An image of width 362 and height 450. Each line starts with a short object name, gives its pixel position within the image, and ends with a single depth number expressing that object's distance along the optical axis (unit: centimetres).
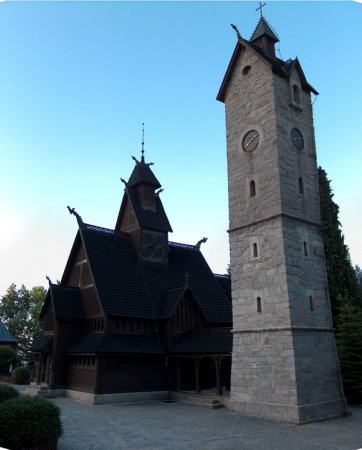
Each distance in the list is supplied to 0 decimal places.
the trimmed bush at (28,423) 963
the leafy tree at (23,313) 5478
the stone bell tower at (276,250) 1703
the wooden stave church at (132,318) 2286
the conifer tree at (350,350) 2170
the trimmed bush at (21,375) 3159
